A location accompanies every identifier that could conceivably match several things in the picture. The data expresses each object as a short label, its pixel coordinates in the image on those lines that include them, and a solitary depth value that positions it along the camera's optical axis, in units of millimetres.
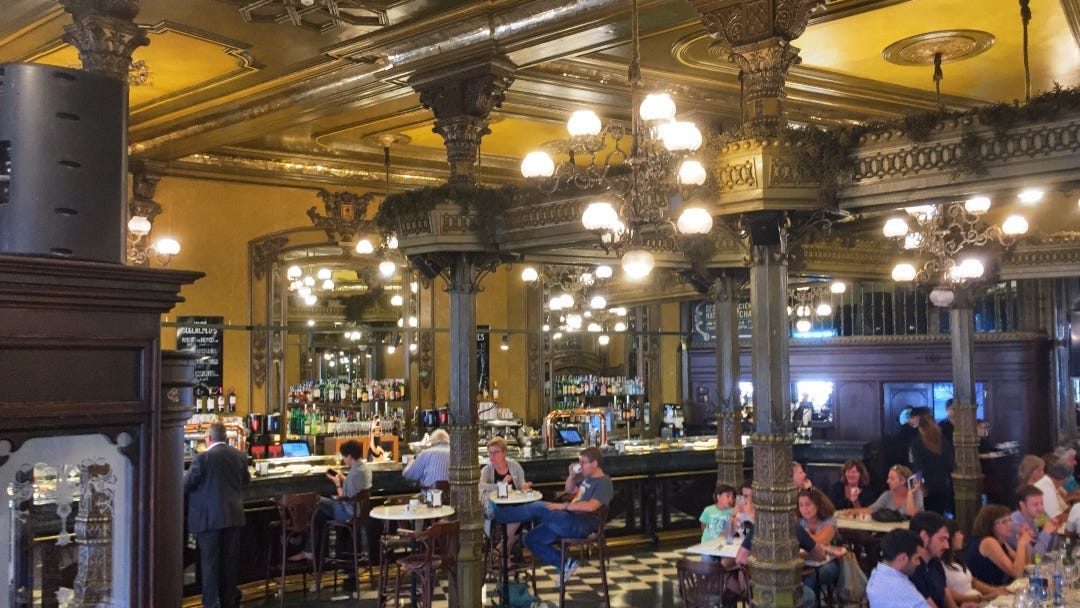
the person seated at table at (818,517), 7062
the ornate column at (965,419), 10586
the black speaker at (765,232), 5945
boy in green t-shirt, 7535
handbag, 7367
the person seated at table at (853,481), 8453
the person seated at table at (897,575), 4902
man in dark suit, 7777
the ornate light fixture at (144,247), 11014
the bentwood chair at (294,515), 8484
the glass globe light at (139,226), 11039
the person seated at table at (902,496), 7902
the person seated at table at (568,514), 8359
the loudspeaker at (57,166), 2674
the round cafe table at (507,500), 8289
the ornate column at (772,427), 5867
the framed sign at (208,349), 12789
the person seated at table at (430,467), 9266
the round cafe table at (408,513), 7977
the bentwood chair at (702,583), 5918
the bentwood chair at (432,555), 7176
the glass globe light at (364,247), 12516
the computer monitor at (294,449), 11062
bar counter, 10633
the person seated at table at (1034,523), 6488
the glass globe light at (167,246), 10930
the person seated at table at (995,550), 6023
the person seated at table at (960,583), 5629
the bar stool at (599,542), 8266
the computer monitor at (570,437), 12383
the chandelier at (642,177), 5457
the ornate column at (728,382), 10375
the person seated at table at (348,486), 8820
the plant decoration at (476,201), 7441
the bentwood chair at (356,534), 8688
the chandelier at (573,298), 14539
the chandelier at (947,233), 8369
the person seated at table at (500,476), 8891
